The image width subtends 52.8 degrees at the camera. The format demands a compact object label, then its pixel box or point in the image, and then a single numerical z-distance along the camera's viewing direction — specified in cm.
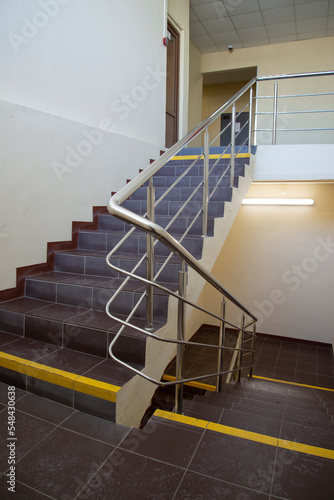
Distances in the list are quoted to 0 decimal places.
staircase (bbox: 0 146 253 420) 180
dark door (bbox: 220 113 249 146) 929
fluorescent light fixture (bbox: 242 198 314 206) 565
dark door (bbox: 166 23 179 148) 595
